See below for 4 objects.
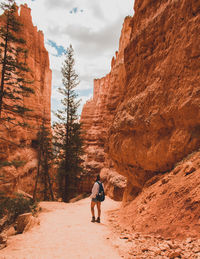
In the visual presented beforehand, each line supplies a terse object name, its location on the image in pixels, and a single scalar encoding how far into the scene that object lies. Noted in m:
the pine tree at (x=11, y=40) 8.94
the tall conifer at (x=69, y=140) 17.67
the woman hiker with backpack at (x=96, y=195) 5.78
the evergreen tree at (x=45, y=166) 19.03
